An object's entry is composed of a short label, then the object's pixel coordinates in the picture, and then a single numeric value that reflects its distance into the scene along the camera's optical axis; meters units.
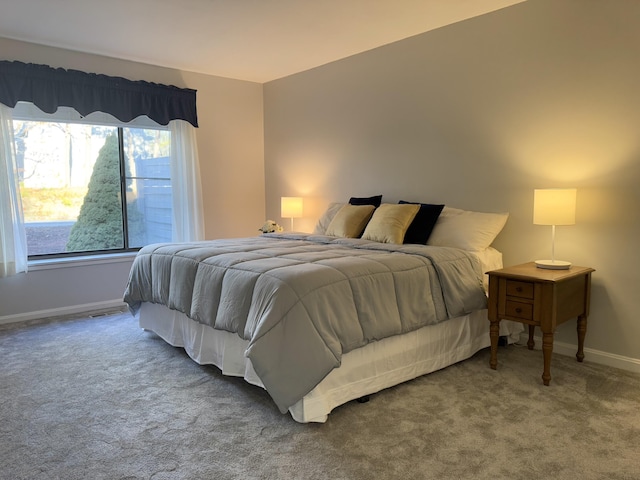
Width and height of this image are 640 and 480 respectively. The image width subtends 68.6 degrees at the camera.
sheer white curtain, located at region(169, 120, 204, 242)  5.01
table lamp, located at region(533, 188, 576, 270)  2.82
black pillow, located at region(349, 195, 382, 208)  4.30
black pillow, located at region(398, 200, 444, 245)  3.56
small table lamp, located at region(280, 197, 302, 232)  5.04
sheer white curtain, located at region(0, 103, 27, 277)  3.95
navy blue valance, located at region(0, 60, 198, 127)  4.02
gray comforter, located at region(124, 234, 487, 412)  2.21
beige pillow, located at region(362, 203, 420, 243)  3.57
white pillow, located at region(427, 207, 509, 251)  3.31
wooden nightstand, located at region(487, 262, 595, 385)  2.65
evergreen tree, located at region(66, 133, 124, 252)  4.78
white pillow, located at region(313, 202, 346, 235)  4.44
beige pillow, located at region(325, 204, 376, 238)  3.97
